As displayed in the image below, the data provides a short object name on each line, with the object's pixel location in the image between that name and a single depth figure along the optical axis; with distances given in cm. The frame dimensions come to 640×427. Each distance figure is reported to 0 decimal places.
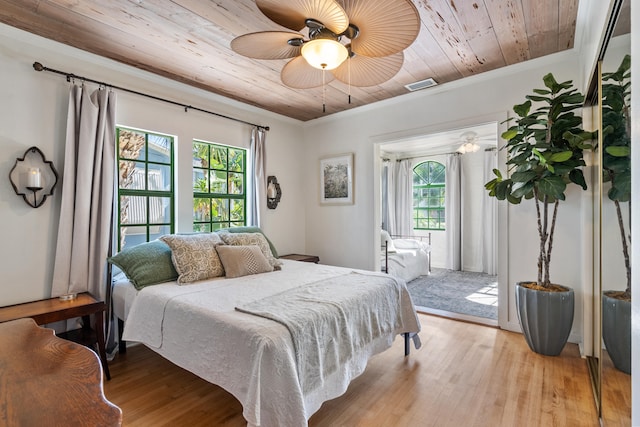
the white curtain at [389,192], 700
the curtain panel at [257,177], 404
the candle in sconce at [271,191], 432
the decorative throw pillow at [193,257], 257
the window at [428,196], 657
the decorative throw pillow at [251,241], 304
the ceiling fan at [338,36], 149
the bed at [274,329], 146
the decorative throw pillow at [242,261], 273
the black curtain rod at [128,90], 240
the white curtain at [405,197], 688
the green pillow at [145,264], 244
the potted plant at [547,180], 239
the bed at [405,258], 485
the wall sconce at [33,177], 235
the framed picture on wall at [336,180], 430
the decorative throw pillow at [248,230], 346
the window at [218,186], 363
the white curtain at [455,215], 616
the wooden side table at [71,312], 208
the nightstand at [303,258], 424
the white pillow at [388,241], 494
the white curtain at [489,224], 575
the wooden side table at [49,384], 60
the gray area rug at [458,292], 383
